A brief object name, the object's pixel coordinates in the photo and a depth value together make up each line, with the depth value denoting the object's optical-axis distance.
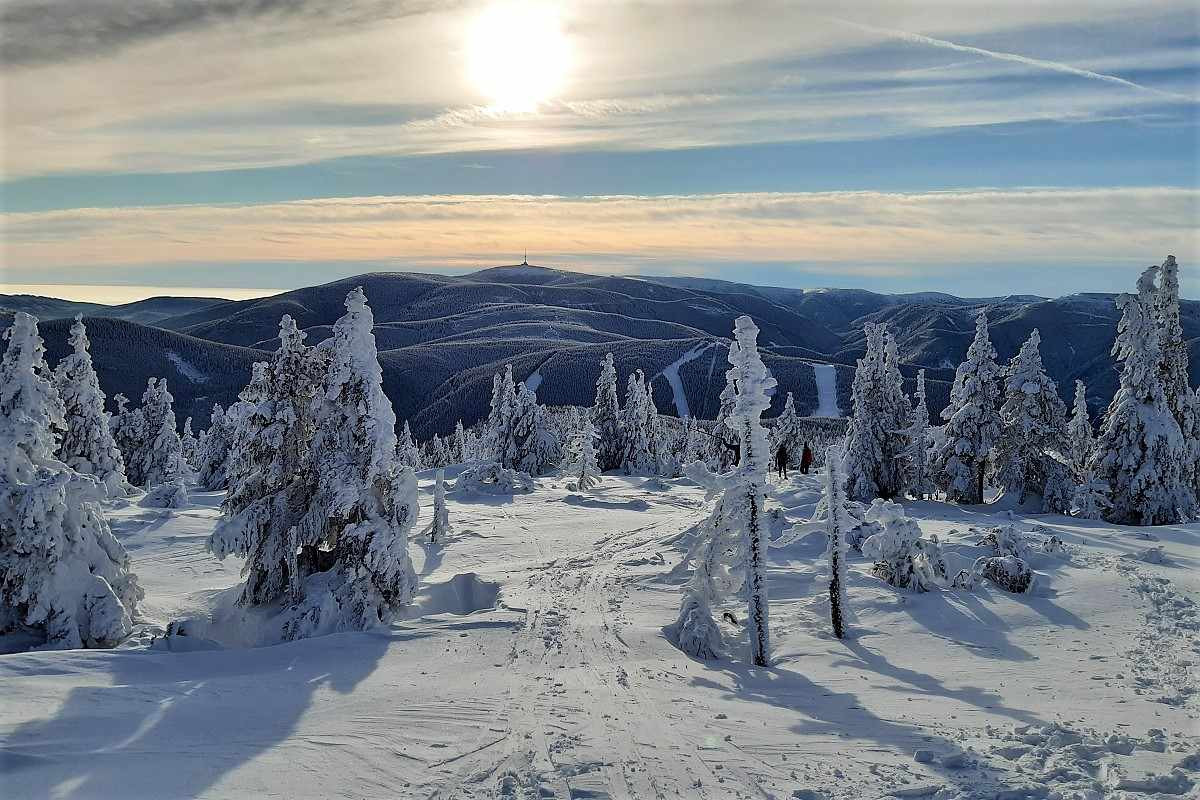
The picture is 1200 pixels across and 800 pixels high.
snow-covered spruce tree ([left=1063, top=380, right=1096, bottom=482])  48.39
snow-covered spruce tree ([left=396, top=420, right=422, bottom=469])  83.06
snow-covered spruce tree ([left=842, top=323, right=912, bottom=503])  39.88
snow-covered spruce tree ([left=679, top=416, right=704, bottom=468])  85.88
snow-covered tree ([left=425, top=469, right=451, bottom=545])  31.77
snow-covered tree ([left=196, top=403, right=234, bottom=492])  51.12
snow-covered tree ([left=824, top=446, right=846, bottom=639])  18.23
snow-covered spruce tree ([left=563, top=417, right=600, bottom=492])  46.69
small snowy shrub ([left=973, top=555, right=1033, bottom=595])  20.98
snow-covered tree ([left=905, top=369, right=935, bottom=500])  38.81
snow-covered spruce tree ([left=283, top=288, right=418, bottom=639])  19.42
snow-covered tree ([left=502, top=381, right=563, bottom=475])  60.62
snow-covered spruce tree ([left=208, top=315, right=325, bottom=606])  20.03
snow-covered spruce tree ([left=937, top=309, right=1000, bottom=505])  37.19
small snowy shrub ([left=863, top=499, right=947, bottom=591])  21.75
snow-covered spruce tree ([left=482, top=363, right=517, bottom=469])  60.72
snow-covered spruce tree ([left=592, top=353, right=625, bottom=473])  62.38
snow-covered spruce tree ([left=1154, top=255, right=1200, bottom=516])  32.72
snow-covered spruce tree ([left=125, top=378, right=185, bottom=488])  56.12
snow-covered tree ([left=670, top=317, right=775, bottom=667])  16.81
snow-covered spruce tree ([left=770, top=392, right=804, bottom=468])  71.21
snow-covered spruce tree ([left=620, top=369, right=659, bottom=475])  61.31
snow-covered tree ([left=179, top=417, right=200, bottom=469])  72.38
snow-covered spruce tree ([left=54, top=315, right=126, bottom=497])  42.28
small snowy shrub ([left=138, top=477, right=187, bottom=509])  35.19
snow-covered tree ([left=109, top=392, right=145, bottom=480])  57.22
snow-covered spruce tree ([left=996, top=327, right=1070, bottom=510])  36.06
